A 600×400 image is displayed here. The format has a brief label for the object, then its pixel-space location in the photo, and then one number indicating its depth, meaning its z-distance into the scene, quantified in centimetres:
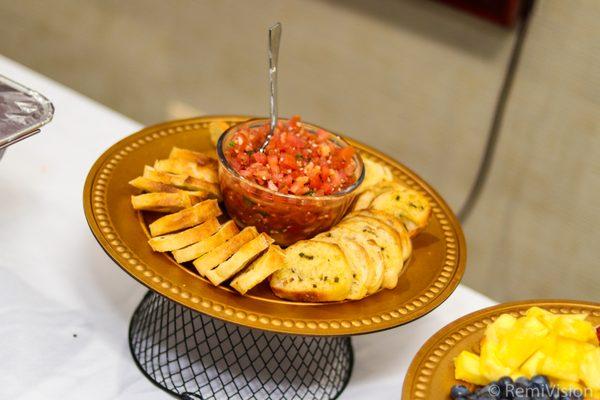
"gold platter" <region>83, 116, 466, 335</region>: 96
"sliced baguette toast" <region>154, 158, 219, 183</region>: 119
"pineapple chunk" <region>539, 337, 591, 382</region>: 88
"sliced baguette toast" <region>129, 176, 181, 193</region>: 113
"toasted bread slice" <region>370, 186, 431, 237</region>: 119
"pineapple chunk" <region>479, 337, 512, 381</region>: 90
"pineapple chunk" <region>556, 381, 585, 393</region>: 88
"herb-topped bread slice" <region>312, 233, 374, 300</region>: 103
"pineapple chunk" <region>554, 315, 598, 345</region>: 94
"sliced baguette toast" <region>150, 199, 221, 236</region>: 107
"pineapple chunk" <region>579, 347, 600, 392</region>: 88
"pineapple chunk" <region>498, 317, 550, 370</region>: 91
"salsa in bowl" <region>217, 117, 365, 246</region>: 111
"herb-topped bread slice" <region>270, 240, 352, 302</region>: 101
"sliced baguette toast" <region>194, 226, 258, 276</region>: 102
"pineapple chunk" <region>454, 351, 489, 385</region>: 90
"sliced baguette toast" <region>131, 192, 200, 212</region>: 110
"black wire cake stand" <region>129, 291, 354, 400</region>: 109
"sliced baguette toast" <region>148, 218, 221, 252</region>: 104
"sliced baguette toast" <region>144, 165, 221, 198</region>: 115
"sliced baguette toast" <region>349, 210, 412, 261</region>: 113
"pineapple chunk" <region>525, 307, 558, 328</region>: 96
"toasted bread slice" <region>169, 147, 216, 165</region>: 121
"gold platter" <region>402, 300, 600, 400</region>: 89
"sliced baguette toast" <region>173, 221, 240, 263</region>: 103
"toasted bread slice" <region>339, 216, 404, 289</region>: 107
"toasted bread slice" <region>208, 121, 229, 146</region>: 134
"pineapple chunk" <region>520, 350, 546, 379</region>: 89
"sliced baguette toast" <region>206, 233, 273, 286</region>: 100
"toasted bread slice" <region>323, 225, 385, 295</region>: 104
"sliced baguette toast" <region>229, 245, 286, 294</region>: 99
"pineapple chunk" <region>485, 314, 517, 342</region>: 95
